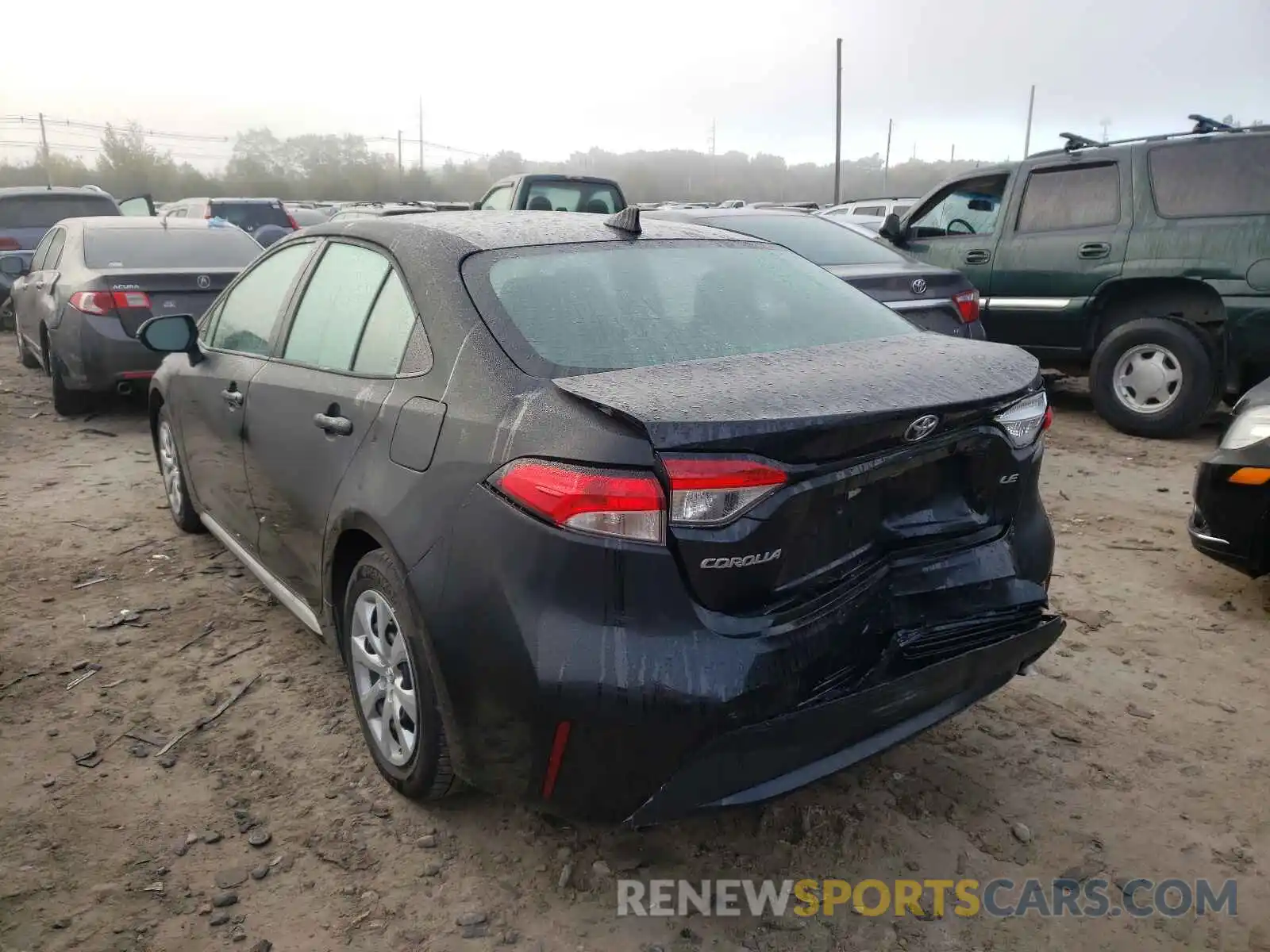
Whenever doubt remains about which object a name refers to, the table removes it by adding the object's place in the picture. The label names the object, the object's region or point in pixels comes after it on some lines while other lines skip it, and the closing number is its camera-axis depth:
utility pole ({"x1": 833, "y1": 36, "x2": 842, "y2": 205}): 34.06
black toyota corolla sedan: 1.96
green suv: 6.11
